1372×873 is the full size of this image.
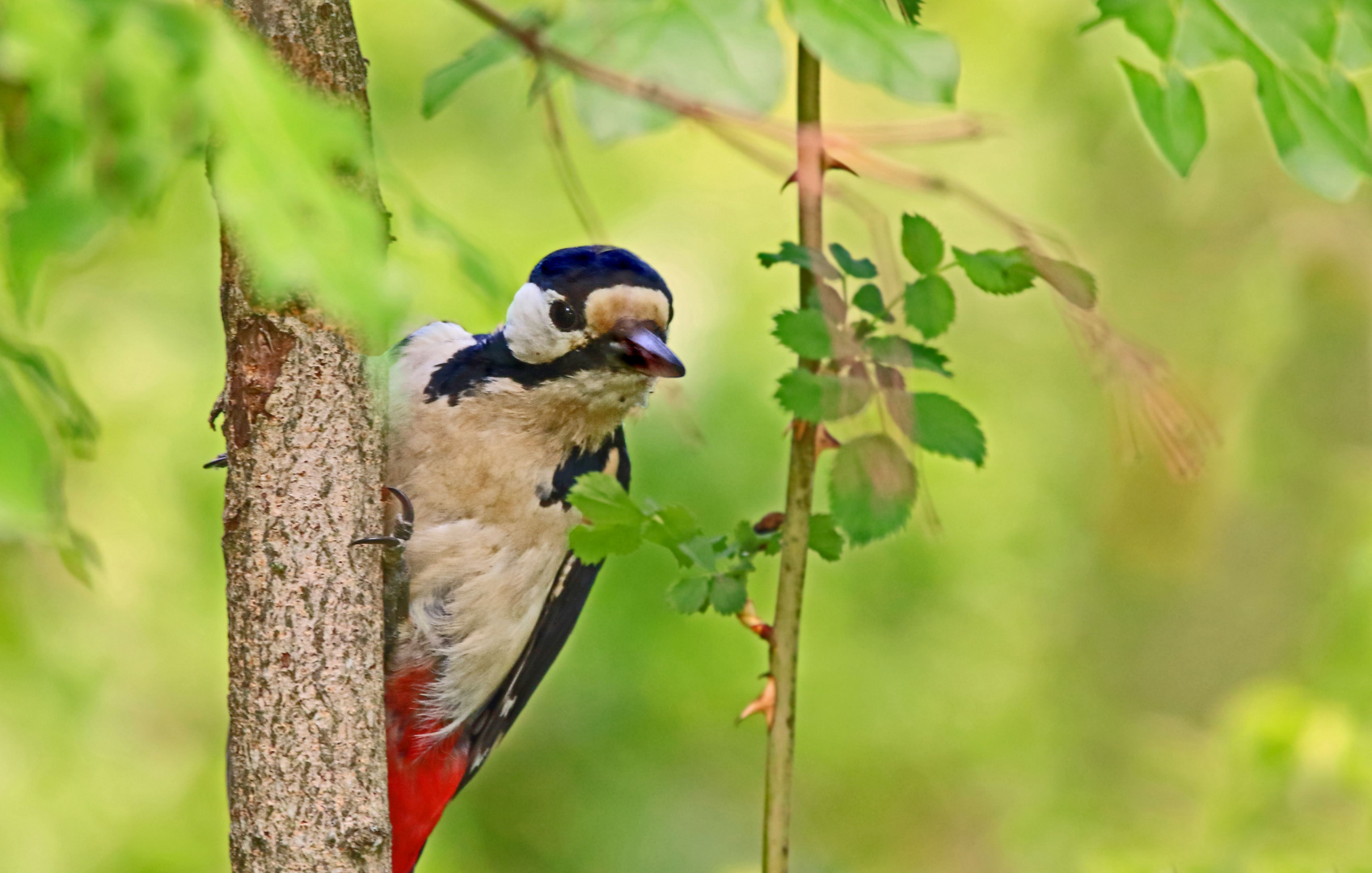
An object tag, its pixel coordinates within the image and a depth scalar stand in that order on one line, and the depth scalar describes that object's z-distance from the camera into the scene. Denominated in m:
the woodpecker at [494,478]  5.99
